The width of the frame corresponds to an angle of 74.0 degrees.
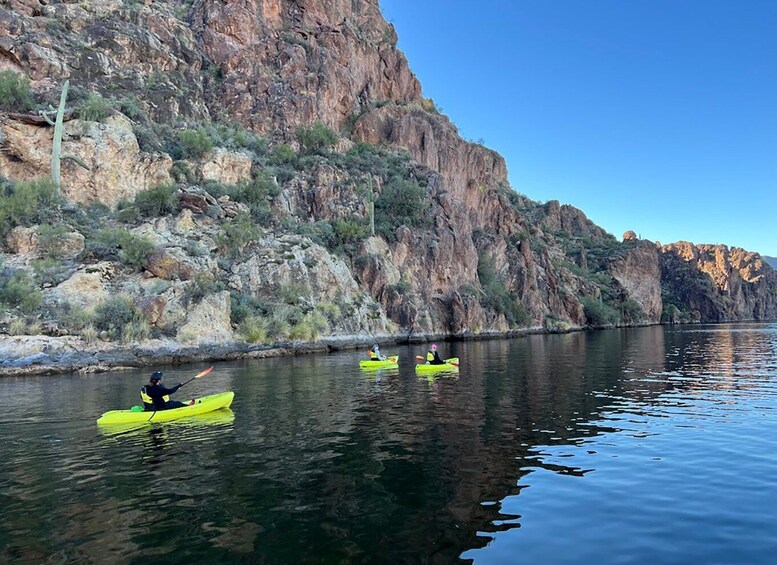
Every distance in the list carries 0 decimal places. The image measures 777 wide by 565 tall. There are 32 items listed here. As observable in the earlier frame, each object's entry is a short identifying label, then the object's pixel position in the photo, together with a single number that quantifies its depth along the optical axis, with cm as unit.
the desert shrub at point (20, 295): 3703
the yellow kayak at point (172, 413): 1728
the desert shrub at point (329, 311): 5553
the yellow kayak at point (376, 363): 3419
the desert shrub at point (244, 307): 4691
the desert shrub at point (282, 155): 7362
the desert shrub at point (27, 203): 4438
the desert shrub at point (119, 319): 3875
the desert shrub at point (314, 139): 7862
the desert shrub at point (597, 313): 11594
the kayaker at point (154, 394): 1805
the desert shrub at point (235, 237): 5319
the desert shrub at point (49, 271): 4069
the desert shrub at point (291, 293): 5316
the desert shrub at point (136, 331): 3878
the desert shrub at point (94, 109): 5497
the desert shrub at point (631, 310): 13262
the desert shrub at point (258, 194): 6081
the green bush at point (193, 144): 6131
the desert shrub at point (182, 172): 5862
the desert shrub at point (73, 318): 3750
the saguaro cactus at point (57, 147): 4978
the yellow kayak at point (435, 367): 3064
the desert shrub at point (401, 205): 7806
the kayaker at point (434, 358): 3133
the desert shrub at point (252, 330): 4566
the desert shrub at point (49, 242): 4341
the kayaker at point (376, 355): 3546
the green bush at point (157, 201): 5247
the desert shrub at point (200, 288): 4430
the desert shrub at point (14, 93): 5272
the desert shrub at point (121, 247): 4412
